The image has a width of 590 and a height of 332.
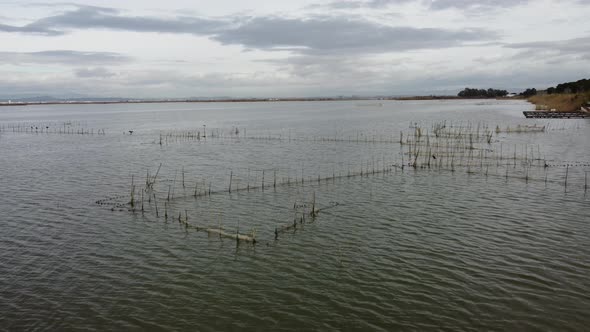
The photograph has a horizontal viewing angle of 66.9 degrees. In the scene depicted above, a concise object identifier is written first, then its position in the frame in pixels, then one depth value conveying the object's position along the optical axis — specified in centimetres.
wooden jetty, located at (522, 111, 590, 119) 7366
